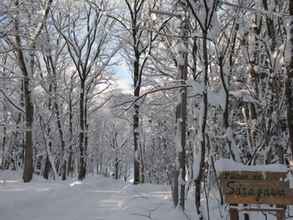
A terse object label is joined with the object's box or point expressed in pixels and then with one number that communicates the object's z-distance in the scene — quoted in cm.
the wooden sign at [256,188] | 574
